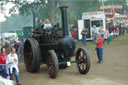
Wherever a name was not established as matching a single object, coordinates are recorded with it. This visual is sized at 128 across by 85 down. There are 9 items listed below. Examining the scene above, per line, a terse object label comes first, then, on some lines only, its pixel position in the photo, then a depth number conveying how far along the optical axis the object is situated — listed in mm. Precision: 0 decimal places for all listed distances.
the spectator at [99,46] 9188
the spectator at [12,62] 6031
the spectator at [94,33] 16006
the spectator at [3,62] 6322
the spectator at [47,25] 7795
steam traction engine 7008
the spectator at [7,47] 9809
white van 18672
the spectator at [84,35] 16312
